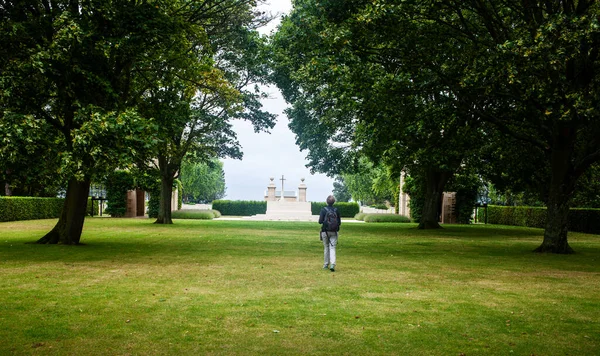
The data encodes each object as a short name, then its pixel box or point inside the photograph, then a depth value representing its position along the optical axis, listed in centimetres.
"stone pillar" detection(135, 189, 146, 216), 4172
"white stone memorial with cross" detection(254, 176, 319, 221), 4631
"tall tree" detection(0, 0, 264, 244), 1284
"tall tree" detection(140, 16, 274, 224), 2378
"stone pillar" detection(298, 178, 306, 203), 5619
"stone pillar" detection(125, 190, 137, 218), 3997
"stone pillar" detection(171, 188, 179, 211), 4507
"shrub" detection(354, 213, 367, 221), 4427
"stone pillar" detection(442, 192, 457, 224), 3916
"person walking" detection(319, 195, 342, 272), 1112
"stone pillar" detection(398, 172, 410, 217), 4403
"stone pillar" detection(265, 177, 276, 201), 5938
